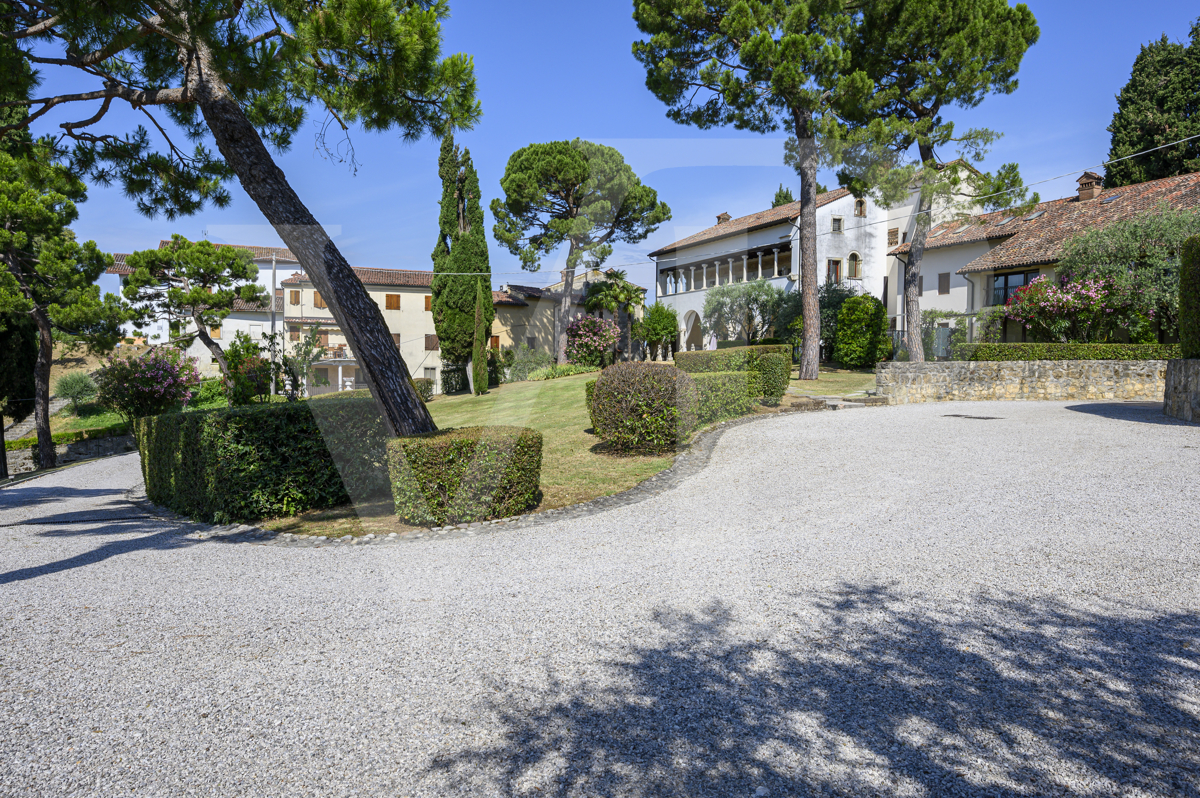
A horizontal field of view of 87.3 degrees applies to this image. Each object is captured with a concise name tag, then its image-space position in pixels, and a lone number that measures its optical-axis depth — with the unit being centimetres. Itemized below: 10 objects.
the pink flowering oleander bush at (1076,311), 1823
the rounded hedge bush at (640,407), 907
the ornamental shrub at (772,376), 1348
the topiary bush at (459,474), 613
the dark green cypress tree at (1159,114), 2709
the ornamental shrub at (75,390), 2888
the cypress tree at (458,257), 2816
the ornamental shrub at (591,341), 2975
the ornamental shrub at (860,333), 2262
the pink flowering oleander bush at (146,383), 1712
